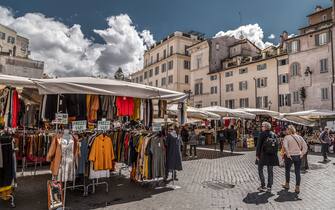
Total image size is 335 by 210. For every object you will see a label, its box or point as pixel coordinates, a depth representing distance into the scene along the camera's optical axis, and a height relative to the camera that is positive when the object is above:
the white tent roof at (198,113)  18.12 +0.79
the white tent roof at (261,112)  21.78 +1.12
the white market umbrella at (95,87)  6.38 +0.95
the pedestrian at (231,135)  17.33 -0.68
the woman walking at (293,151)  7.62 -0.73
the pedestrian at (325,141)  13.83 -0.76
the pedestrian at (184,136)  16.52 -0.75
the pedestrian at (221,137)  17.14 -0.79
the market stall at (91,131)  6.36 -0.25
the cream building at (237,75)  34.33 +7.44
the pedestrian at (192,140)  15.28 -0.91
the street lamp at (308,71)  30.44 +6.39
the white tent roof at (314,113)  20.55 +1.04
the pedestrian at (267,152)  7.66 -0.77
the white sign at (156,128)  8.17 -0.13
